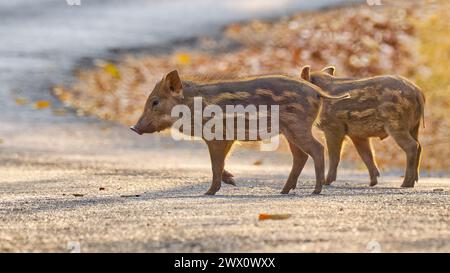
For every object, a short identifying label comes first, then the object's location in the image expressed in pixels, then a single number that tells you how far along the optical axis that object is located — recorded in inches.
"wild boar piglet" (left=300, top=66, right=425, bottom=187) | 404.8
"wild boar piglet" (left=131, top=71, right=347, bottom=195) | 349.1
